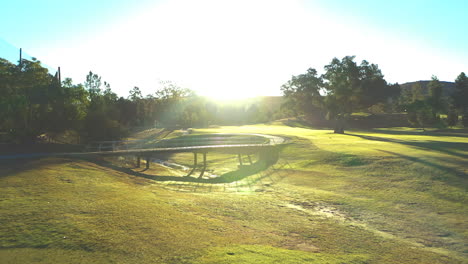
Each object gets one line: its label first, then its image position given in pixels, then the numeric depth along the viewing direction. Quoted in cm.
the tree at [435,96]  6812
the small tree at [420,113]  6769
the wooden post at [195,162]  3354
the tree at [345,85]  5934
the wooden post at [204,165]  3001
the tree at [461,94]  8125
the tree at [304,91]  10875
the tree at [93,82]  9625
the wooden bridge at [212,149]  2783
